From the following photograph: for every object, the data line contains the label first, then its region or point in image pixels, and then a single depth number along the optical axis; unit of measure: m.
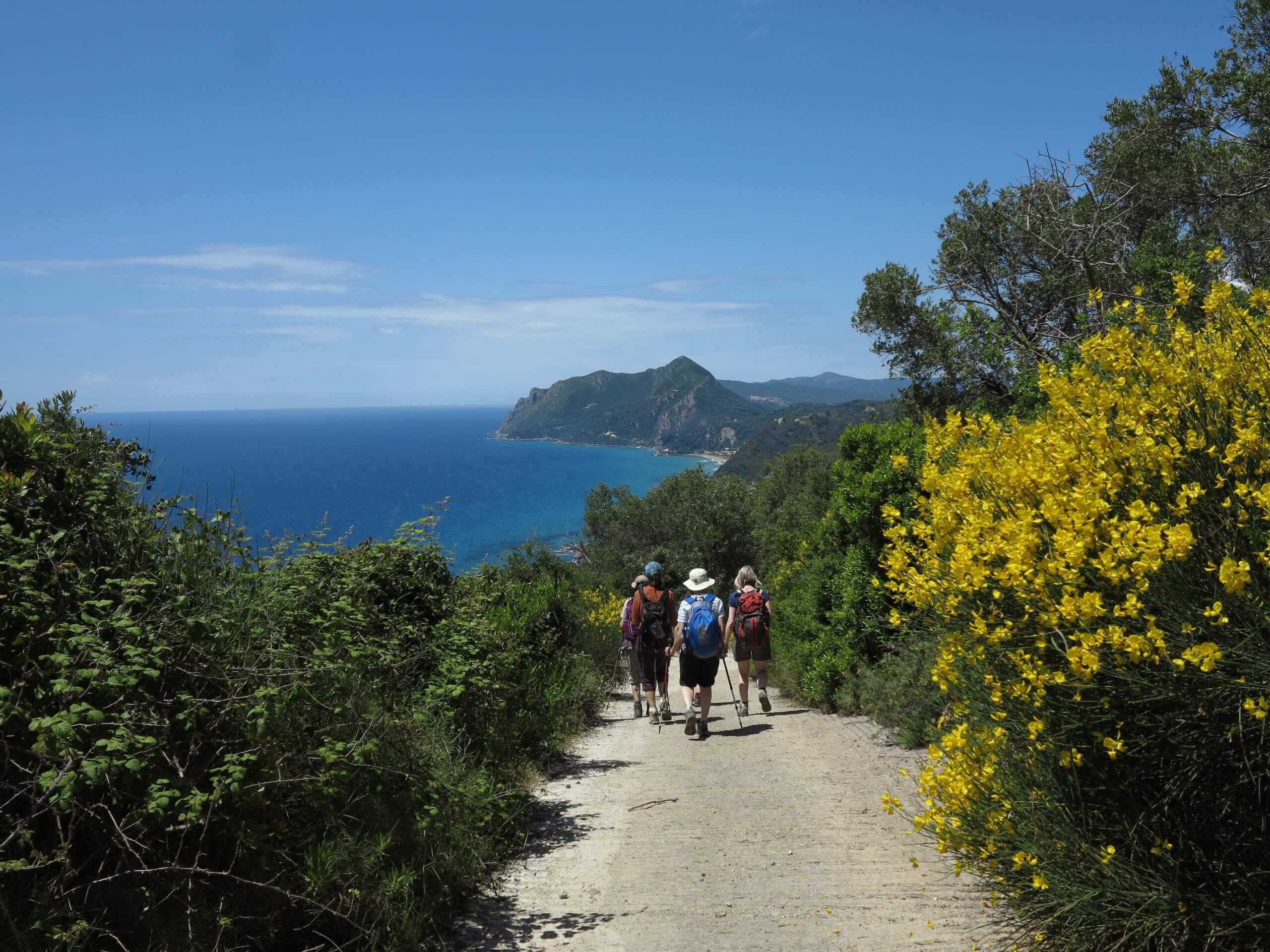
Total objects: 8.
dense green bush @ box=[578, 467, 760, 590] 41.75
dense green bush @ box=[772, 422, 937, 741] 8.77
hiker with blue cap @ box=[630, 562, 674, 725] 9.29
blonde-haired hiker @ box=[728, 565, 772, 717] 9.61
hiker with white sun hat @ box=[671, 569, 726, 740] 8.50
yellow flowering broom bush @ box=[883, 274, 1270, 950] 2.77
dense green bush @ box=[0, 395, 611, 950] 2.94
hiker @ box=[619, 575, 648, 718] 10.09
